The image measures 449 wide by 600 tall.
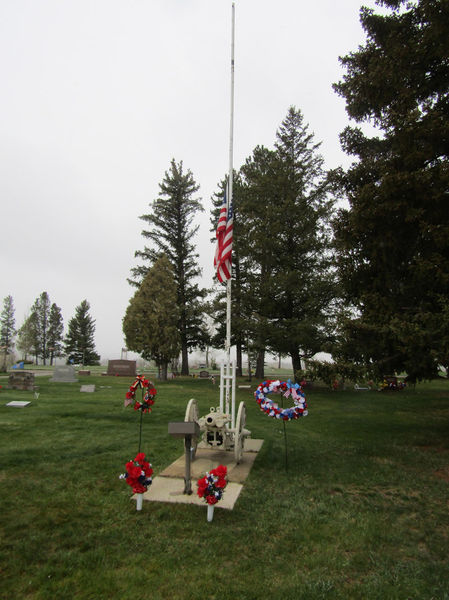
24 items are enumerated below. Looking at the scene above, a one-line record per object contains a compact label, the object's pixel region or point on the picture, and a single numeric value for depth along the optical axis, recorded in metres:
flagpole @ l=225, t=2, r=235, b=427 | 7.70
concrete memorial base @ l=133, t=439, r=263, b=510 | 5.15
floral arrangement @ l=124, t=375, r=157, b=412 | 6.63
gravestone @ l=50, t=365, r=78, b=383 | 21.30
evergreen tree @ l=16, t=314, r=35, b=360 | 59.94
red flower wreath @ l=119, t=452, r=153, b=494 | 4.61
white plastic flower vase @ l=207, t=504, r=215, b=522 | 4.51
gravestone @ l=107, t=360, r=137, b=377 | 29.00
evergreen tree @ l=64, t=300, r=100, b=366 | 57.94
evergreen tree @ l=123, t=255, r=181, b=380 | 24.47
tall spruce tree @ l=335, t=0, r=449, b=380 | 7.21
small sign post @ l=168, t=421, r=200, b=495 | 4.86
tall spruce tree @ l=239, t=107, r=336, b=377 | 19.06
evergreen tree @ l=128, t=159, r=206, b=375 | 29.22
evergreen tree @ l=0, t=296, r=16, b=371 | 69.19
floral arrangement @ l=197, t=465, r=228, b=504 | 4.43
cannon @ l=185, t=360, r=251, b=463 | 6.68
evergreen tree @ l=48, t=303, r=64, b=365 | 67.38
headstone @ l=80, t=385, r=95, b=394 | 16.40
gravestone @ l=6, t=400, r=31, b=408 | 11.42
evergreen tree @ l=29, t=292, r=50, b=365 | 66.12
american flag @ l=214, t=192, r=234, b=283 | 7.84
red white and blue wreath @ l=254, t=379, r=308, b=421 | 6.59
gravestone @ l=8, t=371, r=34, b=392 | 16.11
